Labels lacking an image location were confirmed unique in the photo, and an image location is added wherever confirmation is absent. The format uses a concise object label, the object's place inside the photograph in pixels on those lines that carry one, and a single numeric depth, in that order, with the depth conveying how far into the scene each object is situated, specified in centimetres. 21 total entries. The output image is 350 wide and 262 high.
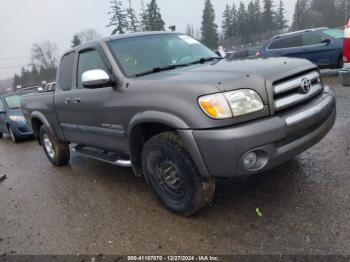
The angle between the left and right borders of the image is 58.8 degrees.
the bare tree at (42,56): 7738
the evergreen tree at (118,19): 5084
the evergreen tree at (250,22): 6981
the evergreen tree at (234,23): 7175
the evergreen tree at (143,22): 5323
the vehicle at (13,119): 909
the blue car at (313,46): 1005
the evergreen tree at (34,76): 6914
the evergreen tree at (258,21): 6988
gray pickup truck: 250
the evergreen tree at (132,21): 5161
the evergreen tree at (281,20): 7575
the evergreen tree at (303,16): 6725
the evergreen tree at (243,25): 7019
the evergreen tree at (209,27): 6204
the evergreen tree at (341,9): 6529
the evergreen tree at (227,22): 7266
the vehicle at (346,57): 482
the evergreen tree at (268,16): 6956
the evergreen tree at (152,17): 5275
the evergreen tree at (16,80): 7988
